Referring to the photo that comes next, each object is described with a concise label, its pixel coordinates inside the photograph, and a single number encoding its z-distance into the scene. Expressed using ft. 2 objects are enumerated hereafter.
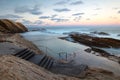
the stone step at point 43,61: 18.64
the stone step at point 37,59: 18.49
